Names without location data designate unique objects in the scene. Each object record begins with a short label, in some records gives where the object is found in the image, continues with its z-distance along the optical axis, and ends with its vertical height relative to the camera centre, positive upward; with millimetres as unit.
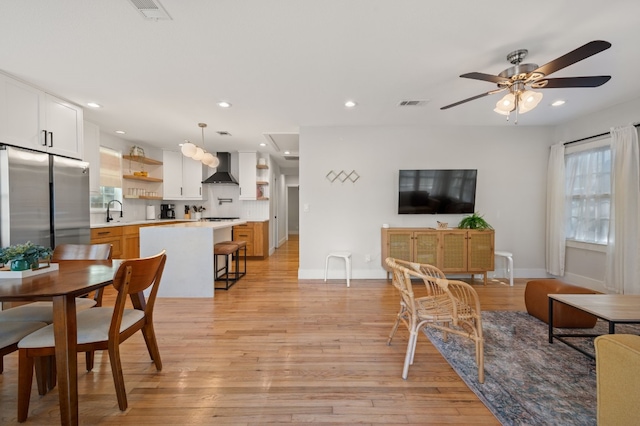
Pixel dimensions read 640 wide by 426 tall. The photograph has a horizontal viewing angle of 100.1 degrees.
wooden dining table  1263 -536
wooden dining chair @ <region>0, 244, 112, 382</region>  1622 -655
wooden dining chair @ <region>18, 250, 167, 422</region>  1360 -687
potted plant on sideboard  4051 -219
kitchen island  3482 -661
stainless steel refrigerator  2641 +90
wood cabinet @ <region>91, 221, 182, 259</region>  4047 -509
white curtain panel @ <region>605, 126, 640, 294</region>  3156 -33
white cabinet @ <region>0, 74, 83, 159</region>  2693 +973
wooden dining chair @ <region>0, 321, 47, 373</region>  1399 -684
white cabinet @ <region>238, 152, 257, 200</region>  6266 +764
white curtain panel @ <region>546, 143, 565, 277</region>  4082 -33
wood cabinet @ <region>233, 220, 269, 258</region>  5980 -636
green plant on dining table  1566 -291
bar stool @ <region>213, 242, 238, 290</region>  3707 -868
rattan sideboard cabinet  4008 -596
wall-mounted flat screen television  4227 +276
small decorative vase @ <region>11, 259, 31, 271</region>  1565 -342
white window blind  3617 +238
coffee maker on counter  6355 -89
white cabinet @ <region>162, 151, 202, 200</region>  6141 +702
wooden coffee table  1796 -728
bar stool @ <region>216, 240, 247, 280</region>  4164 -623
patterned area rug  1489 -1130
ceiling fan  2096 +1050
